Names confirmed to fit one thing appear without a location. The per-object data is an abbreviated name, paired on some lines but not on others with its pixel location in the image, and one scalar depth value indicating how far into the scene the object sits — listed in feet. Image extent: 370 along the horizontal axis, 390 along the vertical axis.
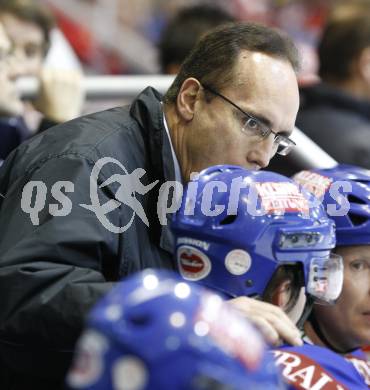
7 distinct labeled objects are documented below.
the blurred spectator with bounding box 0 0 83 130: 32.24
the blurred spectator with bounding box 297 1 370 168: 30.45
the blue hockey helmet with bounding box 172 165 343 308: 16.07
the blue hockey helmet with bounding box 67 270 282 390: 10.53
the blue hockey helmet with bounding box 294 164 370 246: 20.10
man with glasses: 16.49
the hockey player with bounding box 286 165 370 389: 19.98
